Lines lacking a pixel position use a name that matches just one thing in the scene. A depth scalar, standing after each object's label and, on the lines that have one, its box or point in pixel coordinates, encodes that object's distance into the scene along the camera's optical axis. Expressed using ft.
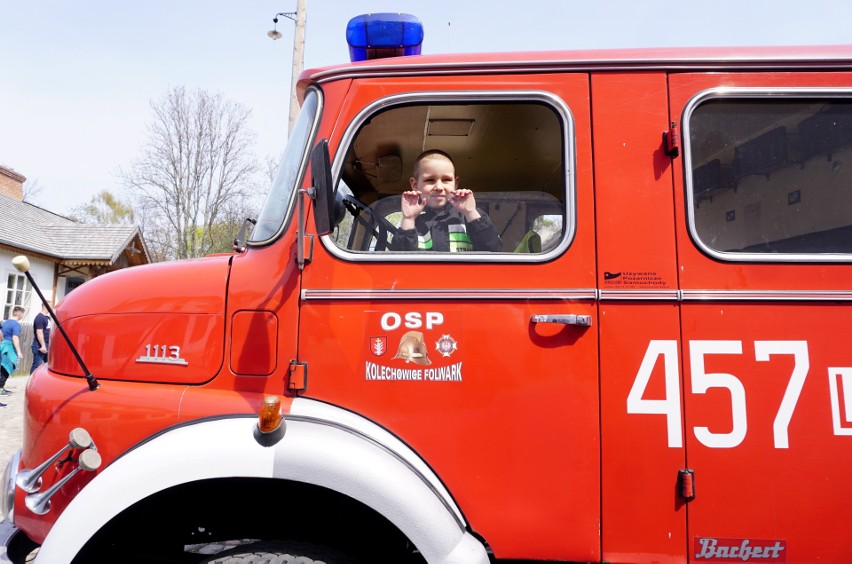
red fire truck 5.86
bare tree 70.03
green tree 134.21
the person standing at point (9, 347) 31.48
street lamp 35.62
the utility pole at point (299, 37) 30.27
